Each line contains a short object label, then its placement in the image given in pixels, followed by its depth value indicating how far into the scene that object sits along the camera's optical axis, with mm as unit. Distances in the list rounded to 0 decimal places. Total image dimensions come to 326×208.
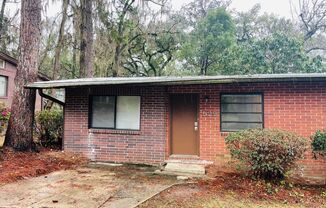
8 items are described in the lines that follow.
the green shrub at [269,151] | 5598
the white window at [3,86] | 15305
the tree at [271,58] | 15516
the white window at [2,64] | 15098
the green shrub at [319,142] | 5926
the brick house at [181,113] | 6867
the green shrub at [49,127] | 9555
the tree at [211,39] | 17562
